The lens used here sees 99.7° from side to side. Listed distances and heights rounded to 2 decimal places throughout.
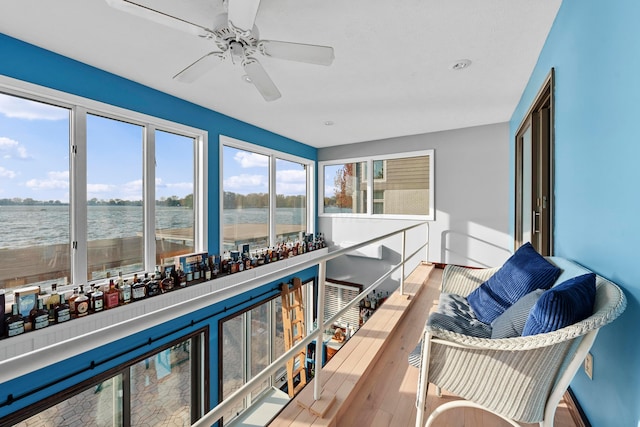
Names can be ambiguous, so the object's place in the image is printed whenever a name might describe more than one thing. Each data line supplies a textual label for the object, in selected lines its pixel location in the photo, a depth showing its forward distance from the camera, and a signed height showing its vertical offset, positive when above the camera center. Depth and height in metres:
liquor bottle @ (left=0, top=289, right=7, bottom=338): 1.88 -0.74
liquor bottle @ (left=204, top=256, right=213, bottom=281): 3.19 -0.69
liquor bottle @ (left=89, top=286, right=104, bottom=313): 2.30 -0.77
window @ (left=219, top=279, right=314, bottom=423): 3.59 -1.99
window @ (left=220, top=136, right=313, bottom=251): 3.95 +0.30
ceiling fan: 1.36 +1.02
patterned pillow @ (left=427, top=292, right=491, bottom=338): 1.30 -0.58
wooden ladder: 4.32 -1.78
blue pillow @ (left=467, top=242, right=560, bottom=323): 1.39 -0.39
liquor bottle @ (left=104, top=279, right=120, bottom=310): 2.37 -0.75
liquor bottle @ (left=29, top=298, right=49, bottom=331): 2.00 -0.79
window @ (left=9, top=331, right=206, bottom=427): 2.25 -1.76
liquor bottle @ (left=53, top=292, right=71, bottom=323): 2.11 -0.79
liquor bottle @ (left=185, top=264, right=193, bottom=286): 3.05 -0.70
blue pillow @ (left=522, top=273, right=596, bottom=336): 0.87 -0.31
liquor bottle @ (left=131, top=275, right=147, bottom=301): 2.55 -0.75
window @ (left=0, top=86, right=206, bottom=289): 2.16 +0.22
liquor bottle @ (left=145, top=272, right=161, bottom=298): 2.67 -0.75
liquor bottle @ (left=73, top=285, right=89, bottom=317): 2.21 -0.78
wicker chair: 0.84 -0.54
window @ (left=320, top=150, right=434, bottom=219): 4.60 +0.50
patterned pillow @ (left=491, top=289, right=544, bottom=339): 1.09 -0.45
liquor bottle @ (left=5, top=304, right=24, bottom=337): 1.89 -0.79
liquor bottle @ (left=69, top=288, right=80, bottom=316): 2.20 -0.74
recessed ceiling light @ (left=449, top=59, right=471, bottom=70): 2.31 +1.30
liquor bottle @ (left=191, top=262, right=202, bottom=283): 3.12 -0.68
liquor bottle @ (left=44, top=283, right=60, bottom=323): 2.10 -0.72
